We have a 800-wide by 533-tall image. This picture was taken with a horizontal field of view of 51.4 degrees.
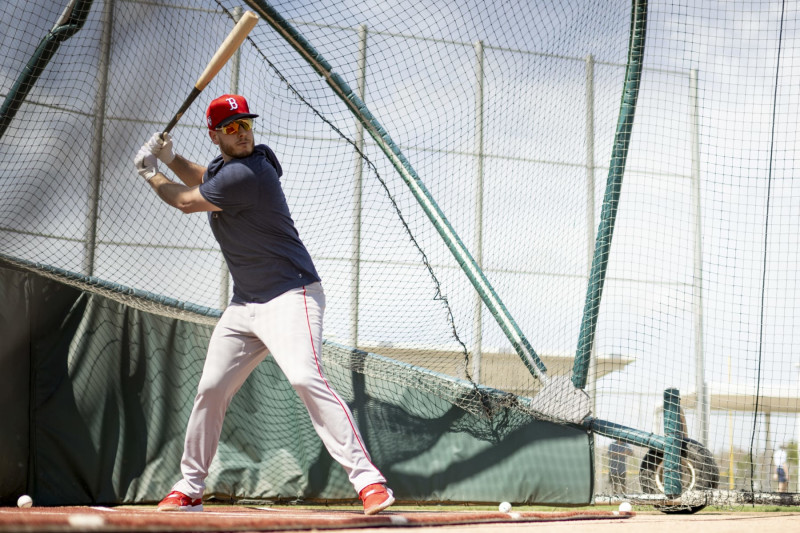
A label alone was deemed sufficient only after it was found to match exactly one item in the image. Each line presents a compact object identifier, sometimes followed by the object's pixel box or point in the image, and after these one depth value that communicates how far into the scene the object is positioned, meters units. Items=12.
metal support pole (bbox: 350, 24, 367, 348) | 6.27
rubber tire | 5.25
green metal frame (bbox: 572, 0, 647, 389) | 5.79
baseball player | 3.74
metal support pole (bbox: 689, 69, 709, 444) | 6.80
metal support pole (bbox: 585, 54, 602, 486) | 6.35
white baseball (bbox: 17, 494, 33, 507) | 4.41
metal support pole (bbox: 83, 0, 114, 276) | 4.91
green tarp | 4.88
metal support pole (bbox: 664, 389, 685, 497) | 5.27
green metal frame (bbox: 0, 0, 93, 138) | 4.72
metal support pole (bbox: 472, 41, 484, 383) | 6.76
